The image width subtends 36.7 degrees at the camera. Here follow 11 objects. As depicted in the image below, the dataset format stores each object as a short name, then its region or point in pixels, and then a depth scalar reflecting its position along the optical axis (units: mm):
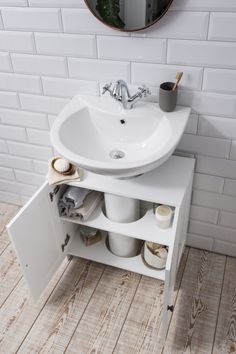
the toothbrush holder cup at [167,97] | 1320
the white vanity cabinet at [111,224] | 1335
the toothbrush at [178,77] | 1306
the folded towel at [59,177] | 1433
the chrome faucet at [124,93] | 1348
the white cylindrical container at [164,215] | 1455
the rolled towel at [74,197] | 1542
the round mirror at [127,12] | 1245
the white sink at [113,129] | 1327
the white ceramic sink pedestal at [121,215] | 1492
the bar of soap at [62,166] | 1447
